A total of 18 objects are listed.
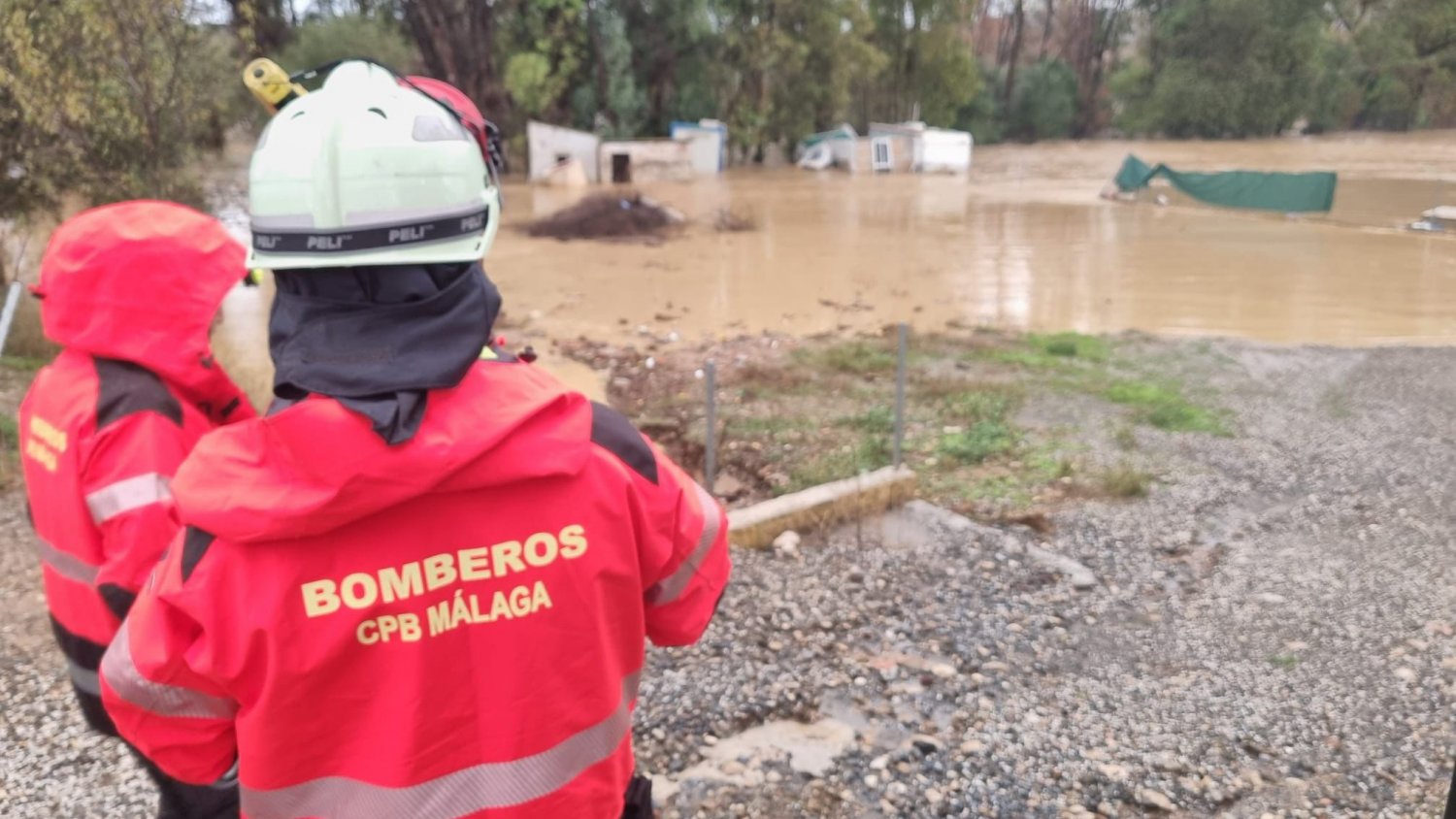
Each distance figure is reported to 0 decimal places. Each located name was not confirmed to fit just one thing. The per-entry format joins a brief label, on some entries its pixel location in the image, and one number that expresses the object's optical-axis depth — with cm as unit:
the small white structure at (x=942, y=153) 3938
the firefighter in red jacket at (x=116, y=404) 221
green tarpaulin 2273
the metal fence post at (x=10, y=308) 660
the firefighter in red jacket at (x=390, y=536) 139
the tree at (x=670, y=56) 3572
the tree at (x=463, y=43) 3141
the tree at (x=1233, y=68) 5094
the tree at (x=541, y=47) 3275
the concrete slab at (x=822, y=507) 532
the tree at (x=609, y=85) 3450
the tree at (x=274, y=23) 3046
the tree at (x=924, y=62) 4475
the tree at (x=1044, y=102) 5444
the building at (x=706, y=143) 3609
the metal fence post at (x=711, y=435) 588
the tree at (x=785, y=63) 3694
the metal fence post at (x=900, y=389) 595
